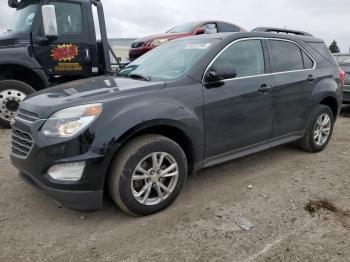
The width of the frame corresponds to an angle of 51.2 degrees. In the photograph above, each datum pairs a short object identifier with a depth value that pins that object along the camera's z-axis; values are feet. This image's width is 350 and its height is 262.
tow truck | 20.22
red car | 33.60
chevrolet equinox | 9.62
